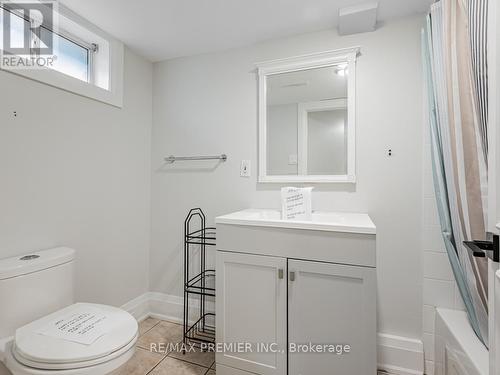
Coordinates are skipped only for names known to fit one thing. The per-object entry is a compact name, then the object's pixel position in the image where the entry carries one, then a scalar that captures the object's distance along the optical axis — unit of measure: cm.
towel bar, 199
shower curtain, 92
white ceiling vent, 151
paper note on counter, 164
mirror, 170
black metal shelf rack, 192
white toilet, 97
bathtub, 104
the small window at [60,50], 135
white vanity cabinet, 122
